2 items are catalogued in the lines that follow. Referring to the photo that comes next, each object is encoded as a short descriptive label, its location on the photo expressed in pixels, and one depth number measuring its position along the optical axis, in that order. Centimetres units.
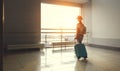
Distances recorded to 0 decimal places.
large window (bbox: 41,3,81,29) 821
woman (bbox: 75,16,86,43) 462
